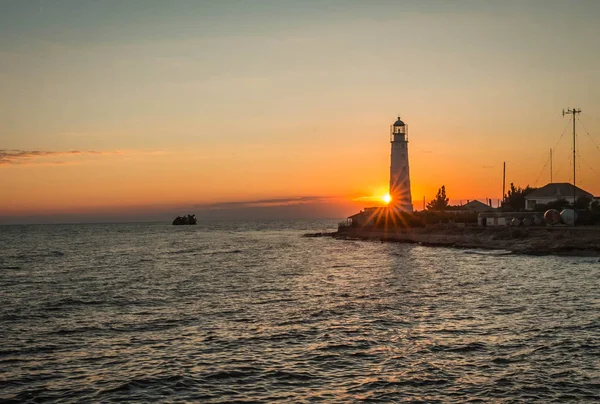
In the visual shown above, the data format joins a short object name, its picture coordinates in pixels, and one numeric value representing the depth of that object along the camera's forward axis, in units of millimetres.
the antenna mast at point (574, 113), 74812
